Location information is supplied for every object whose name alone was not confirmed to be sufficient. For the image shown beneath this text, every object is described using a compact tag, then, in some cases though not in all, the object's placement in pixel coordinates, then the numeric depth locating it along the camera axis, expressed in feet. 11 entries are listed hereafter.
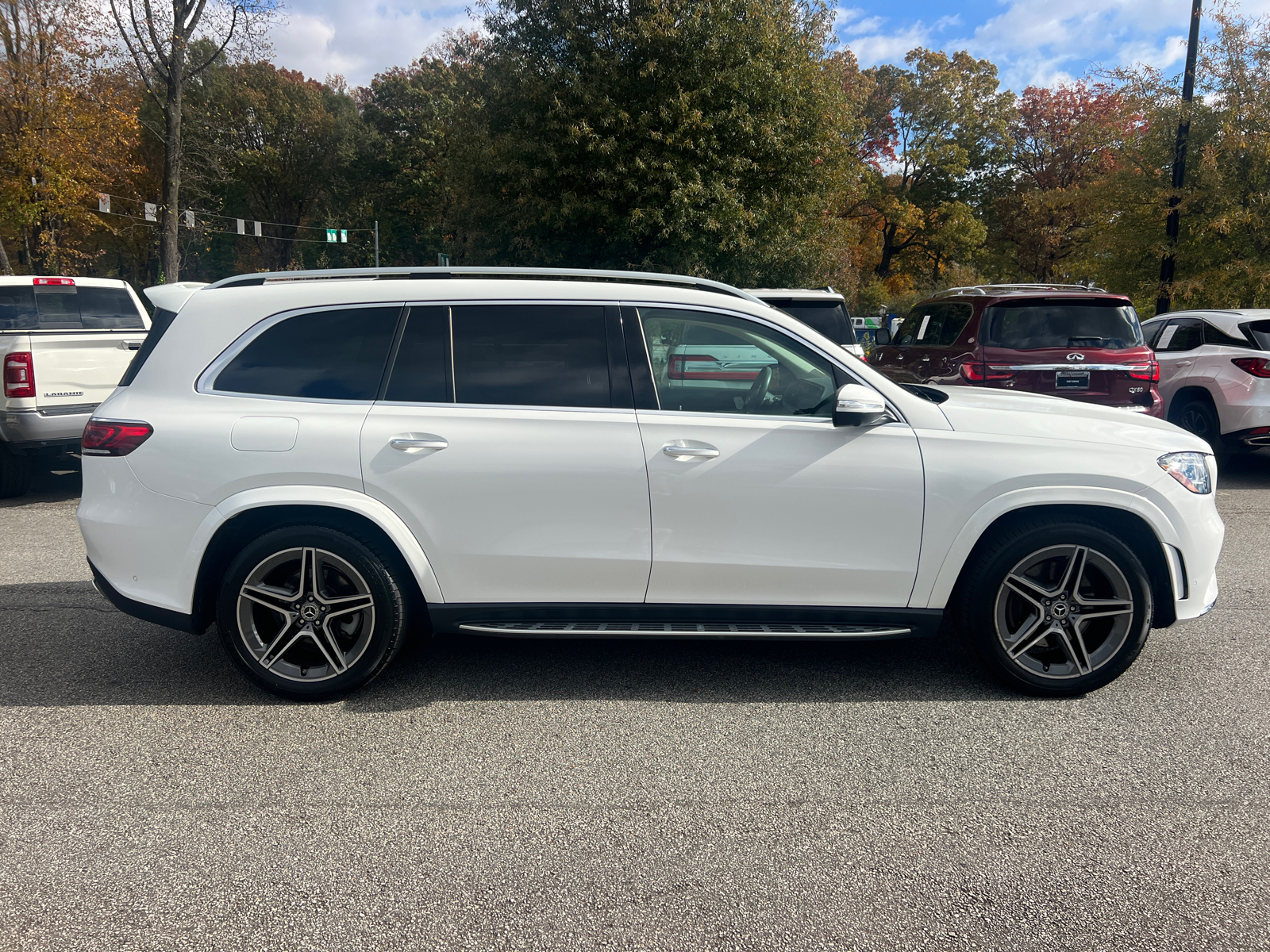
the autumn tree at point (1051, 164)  128.19
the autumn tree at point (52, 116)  79.25
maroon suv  28.22
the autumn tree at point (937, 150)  140.46
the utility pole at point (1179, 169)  54.08
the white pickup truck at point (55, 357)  26.17
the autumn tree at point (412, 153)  156.25
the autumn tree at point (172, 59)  75.31
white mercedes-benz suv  12.71
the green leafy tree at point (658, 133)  56.44
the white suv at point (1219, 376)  30.58
